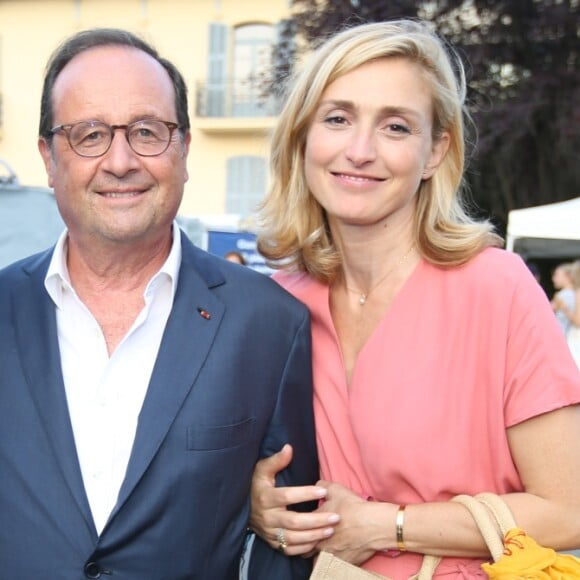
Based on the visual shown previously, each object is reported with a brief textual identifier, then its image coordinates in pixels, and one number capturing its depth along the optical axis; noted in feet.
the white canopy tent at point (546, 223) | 25.99
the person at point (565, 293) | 26.32
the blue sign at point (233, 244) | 27.35
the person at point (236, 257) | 24.89
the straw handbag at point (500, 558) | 5.70
